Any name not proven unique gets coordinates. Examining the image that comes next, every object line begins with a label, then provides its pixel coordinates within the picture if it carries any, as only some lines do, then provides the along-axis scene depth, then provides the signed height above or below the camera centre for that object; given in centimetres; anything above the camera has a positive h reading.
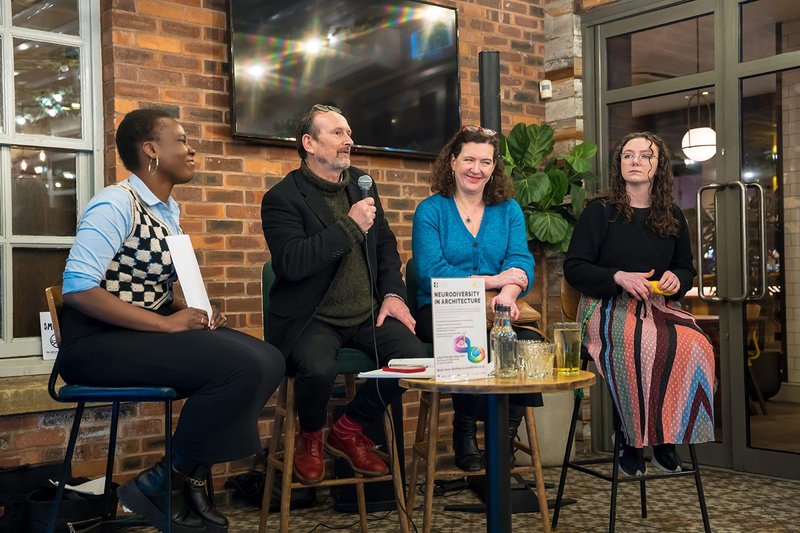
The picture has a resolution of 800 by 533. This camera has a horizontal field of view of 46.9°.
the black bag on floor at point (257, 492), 373 -90
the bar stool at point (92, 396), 253 -34
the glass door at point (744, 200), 420 +30
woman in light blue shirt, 258 -22
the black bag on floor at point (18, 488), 312 -73
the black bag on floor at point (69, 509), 305 -78
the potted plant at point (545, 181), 450 +42
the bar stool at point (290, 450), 291 -58
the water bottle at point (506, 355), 242 -23
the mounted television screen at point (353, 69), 393 +93
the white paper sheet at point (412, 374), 238 -27
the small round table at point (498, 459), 245 -51
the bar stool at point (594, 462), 314 -72
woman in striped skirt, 326 -15
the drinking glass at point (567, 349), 256 -23
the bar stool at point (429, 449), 283 -60
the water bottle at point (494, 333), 244 -17
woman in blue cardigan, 338 +16
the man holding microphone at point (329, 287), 296 -6
